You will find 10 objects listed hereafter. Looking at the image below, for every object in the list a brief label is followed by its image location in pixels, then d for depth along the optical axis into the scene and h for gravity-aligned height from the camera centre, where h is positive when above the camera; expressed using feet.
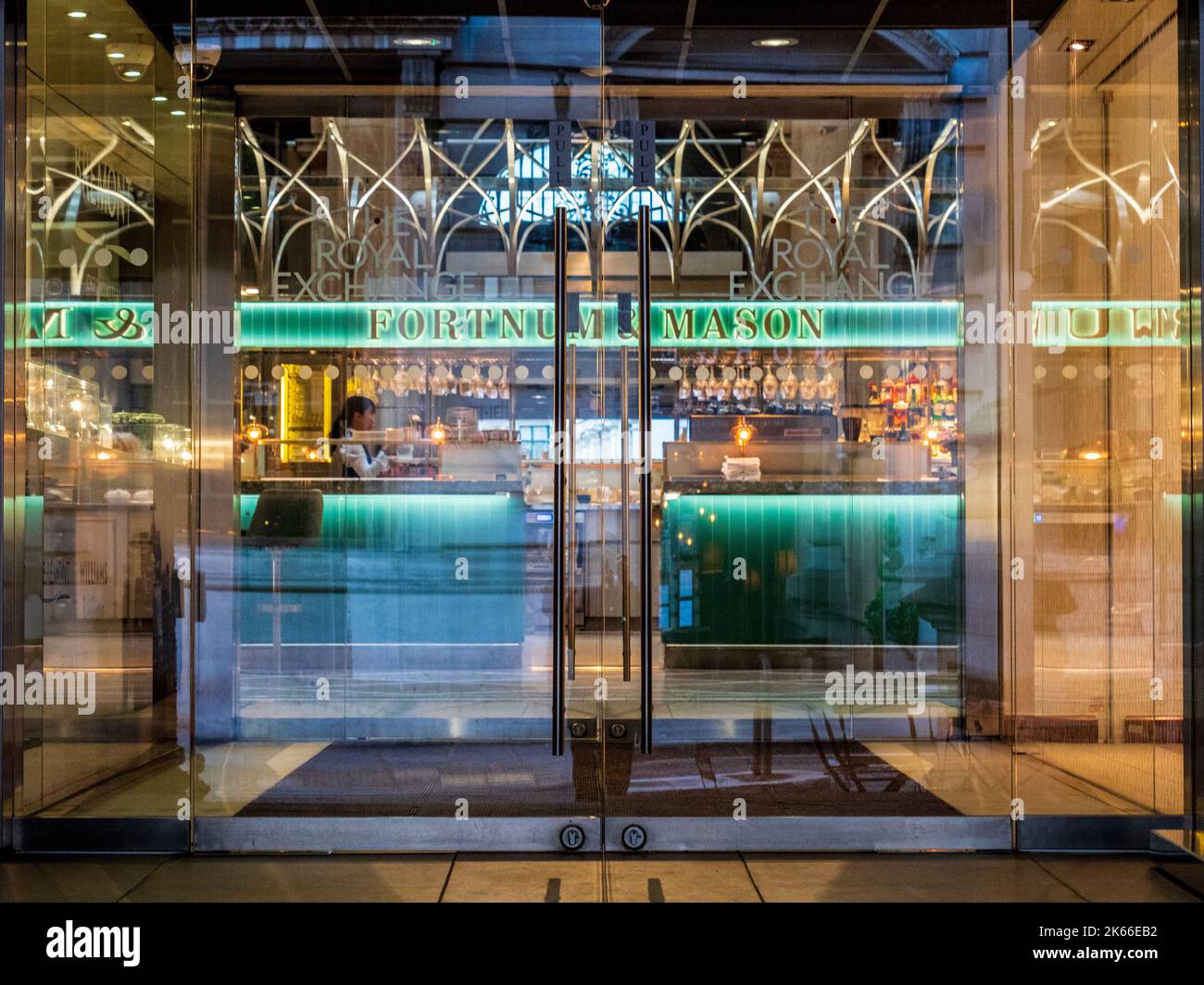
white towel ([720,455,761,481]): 16.37 +0.20
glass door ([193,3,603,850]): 15.90 +1.07
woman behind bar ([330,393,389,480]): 16.21 +0.51
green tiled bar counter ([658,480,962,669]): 16.78 -1.39
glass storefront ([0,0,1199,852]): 14.89 +0.92
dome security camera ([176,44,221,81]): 15.97 +5.60
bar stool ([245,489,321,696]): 16.88 -0.58
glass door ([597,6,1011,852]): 15.81 +0.99
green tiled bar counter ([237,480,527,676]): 16.62 -1.38
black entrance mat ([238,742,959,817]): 14.43 -3.70
